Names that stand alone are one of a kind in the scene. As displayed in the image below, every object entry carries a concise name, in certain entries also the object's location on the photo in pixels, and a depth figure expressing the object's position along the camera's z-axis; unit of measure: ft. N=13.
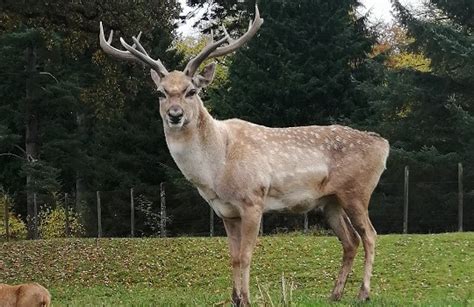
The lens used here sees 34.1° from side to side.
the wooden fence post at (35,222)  89.30
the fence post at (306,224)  74.43
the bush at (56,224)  95.45
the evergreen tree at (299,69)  91.20
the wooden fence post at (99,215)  79.60
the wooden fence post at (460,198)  69.87
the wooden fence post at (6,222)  87.30
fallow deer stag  23.12
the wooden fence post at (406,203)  70.64
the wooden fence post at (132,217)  82.07
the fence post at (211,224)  77.94
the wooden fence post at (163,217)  82.07
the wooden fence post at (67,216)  89.07
